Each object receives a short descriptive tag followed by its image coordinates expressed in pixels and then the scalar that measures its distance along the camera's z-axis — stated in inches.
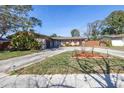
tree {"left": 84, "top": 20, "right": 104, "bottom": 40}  768.3
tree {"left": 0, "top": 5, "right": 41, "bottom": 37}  347.4
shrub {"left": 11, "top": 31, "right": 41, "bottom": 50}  422.4
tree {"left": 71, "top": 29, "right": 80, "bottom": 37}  1215.1
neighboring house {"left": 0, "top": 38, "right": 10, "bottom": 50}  462.9
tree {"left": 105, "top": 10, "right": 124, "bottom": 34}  731.8
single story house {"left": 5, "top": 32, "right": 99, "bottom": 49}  517.5
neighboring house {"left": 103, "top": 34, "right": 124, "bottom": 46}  605.8
